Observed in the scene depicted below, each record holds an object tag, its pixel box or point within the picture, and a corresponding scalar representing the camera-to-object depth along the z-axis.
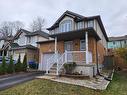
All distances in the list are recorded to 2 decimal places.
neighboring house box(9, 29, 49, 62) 15.40
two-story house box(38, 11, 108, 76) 8.03
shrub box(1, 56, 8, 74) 10.24
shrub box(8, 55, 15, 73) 10.72
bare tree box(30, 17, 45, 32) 29.91
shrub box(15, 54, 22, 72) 11.30
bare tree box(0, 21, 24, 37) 30.07
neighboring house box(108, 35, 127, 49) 28.89
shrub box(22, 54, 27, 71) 11.80
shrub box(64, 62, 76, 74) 7.91
